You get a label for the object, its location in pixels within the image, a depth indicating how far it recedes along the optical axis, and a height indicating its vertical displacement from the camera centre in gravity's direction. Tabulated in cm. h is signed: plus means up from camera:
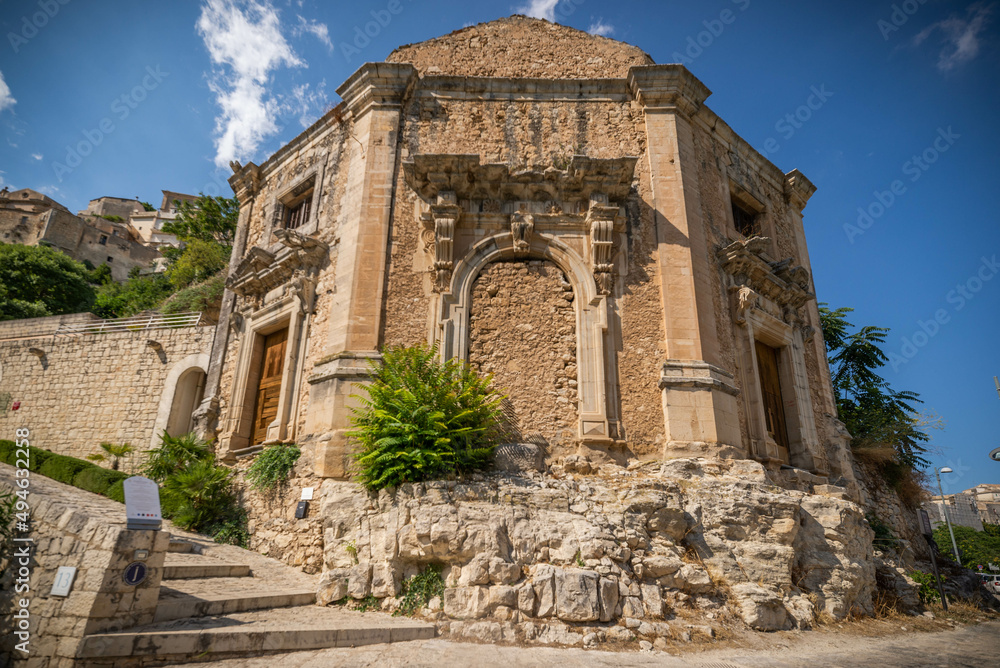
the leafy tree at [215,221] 2286 +1200
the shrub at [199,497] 909 +45
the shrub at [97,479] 1073 +84
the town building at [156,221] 5463 +2972
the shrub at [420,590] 623 -66
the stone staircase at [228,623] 448 -88
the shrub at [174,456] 996 +120
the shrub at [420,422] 691 +131
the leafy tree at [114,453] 1391 +170
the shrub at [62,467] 1137 +111
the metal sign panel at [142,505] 491 +17
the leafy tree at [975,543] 3575 -47
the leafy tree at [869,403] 1209 +332
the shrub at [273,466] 867 +91
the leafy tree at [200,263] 2045 +928
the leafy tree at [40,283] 2603 +1139
